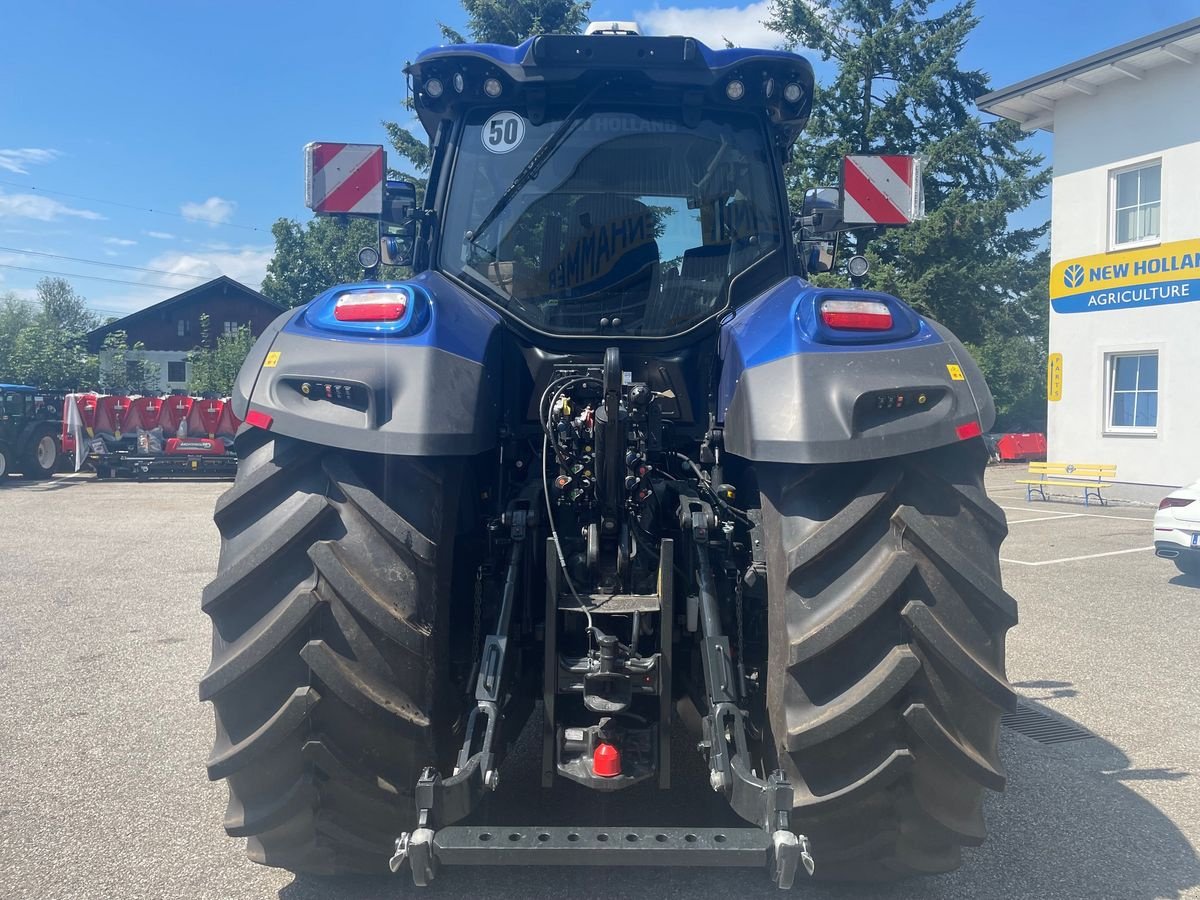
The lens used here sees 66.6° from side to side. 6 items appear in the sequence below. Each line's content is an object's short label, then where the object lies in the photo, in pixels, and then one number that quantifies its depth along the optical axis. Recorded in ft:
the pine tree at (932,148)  88.33
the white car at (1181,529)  28.84
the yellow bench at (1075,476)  51.96
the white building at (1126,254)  48.67
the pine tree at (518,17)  78.07
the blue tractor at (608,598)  7.80
